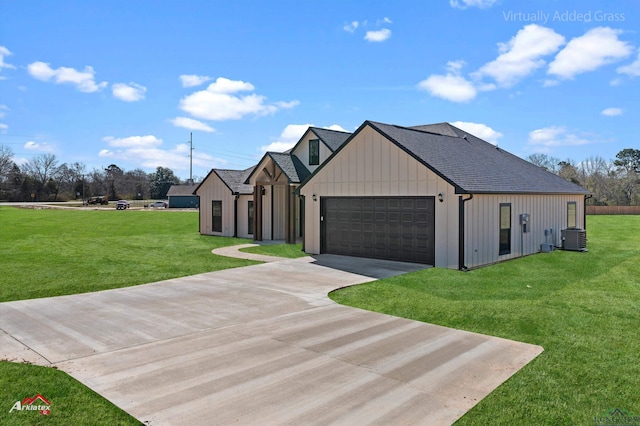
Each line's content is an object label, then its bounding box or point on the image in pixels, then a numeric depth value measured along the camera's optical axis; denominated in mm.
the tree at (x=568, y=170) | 60094
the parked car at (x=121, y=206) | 63469
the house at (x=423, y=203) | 13609
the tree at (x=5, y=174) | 81750
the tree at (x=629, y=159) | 65812
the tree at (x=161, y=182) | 101875
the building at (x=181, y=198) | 78812
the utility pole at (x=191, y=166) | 79938
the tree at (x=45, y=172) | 88888
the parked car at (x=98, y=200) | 76312
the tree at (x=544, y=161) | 66875
